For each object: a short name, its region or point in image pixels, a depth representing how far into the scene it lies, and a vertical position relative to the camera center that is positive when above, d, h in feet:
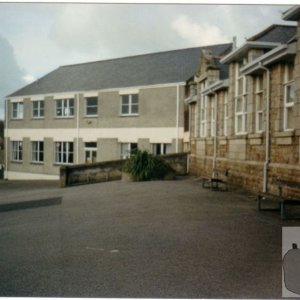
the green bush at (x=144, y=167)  51.85 -3.32
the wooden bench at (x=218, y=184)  40.16 -4.42
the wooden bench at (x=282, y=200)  24.06 -3.72
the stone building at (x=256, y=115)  30.76 +2.63
